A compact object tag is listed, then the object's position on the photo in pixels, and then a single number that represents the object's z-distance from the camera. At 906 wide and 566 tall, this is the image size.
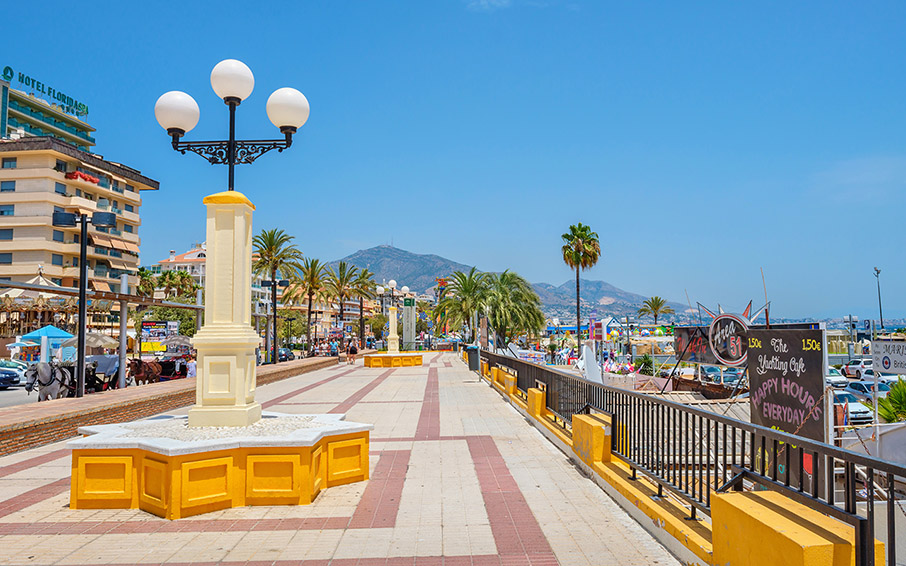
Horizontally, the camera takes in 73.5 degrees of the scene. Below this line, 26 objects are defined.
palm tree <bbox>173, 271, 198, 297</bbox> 76.06
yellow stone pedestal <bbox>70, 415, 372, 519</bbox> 6.05
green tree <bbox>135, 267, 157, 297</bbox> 72.19
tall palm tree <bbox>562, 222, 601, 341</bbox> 50.22
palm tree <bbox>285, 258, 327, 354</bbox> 51.12
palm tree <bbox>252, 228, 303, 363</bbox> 44.06
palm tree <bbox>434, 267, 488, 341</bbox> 47.16
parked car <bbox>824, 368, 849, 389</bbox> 28.89
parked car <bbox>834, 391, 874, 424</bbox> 17.91
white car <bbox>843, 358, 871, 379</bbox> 38.16
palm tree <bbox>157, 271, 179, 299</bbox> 75.75
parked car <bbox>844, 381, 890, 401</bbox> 28.36
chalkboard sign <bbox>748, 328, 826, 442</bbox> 6.64
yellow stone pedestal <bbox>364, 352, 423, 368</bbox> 35.28
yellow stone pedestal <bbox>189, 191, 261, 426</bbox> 7.04
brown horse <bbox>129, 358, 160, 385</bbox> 22.42
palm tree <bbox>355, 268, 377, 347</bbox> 60.34
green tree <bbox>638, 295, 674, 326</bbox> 94.85
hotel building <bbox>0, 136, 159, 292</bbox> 57.75
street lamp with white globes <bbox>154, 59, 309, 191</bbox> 7.84
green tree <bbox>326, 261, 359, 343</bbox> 57.96
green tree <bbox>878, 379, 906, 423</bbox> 13.05
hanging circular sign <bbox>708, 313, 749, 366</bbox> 15.84
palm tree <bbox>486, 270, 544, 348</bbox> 45.06
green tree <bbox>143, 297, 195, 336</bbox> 70.56
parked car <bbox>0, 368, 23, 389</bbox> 25.95
